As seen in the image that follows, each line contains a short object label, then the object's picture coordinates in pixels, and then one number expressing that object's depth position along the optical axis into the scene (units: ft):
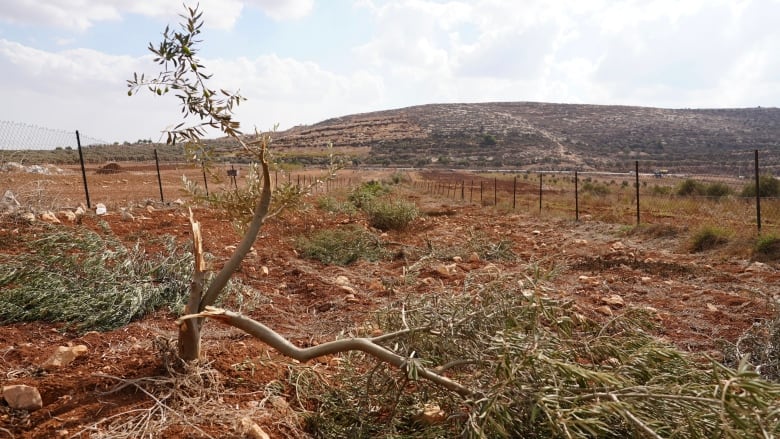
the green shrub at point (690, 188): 65.26
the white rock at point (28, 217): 20.07
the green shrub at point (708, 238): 27.04
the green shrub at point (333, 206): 39.78
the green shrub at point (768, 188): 56.85
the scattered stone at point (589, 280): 20.41
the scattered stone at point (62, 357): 8.84
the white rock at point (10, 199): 21.96
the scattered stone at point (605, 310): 15.80
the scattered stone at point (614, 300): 16.96
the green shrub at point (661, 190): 69.73
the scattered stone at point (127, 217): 25.32
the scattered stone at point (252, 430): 6.88
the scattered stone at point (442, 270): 19.96
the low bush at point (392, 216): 34.47
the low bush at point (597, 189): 77.40
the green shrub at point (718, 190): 62.80
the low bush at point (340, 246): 23.81
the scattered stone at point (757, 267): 21.50
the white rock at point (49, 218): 20.52
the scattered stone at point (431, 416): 7.23
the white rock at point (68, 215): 22.65
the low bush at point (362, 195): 43.38
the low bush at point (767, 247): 23.75
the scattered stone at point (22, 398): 7.30
